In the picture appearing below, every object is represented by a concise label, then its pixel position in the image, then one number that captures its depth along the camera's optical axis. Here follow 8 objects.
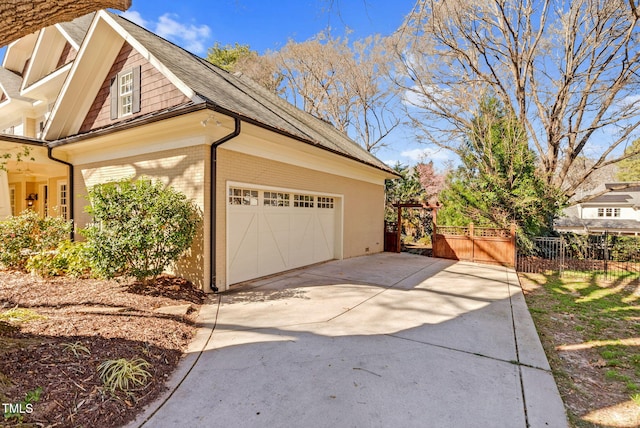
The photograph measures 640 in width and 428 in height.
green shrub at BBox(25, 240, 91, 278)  6.74
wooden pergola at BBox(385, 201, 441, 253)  12.99
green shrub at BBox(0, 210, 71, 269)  7.33
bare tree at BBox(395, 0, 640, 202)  12.07
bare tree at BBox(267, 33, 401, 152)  20.58
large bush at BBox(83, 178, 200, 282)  5.61
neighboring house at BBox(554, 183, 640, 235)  28.11
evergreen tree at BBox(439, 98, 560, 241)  11.20
